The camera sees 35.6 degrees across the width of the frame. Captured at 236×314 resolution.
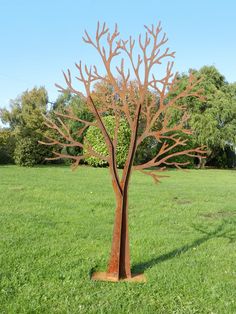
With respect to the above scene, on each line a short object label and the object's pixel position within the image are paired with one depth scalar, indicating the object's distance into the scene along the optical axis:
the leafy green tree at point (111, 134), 20.78
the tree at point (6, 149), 20.86
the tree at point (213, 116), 24.09
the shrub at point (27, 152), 19.09
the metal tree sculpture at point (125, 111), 4.02
